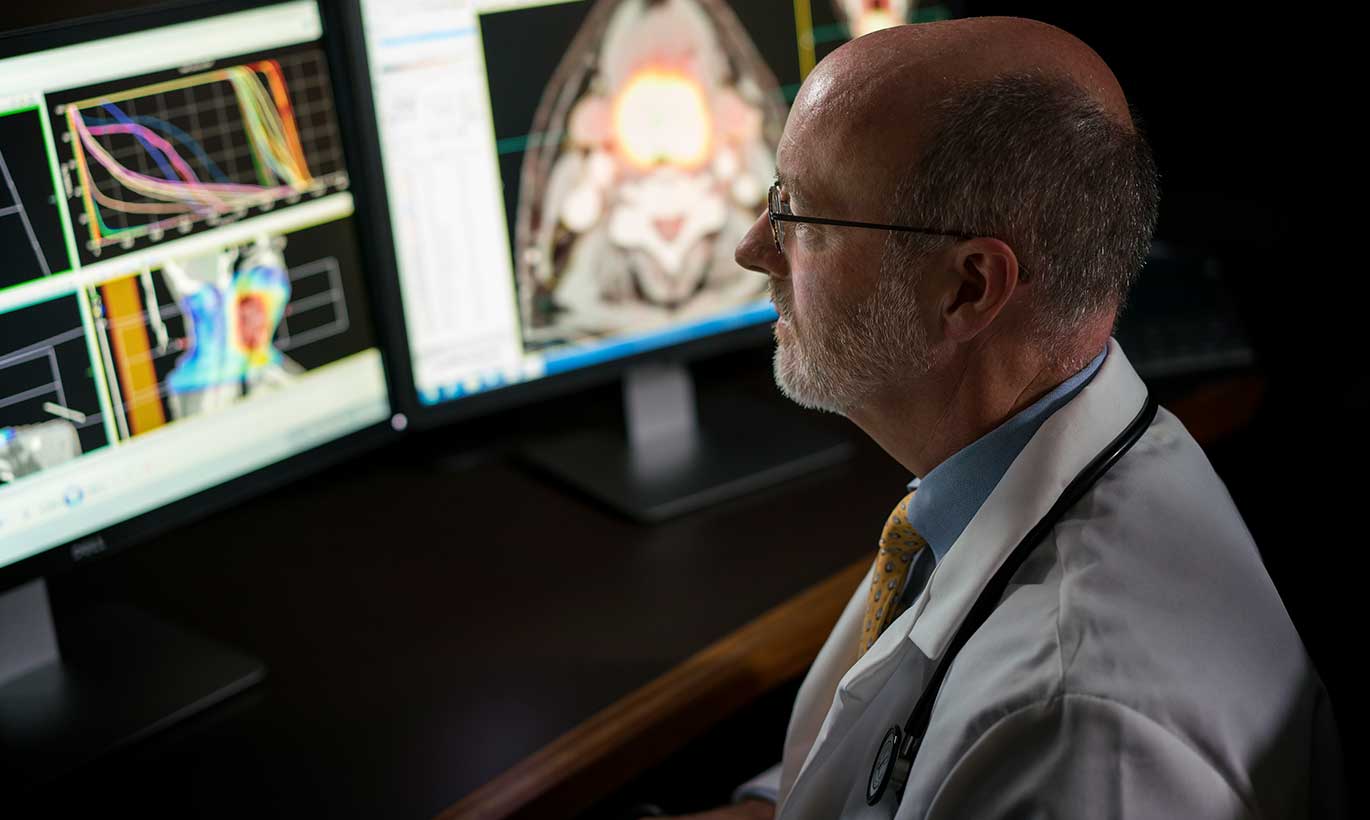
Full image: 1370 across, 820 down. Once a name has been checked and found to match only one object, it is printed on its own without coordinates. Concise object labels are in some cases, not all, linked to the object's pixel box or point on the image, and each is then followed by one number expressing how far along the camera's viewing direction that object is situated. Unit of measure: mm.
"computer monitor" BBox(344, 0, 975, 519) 1381
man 827
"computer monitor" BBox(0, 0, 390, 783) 1139
